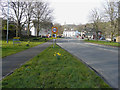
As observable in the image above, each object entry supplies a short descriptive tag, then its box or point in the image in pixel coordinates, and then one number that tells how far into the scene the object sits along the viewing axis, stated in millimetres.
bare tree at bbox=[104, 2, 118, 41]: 25138
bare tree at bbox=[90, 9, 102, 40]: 32670
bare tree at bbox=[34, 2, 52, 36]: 32225
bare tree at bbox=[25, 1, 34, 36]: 28783
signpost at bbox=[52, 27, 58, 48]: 13247
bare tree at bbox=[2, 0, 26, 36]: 27228
